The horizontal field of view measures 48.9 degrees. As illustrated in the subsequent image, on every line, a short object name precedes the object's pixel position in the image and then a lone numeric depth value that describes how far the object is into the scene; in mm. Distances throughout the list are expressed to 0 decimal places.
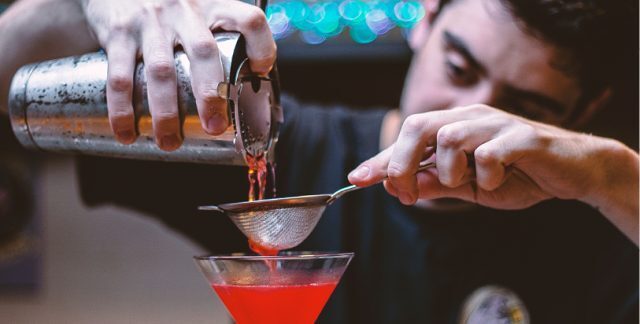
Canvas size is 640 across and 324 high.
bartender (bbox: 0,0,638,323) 1319
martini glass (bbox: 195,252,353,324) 1306
